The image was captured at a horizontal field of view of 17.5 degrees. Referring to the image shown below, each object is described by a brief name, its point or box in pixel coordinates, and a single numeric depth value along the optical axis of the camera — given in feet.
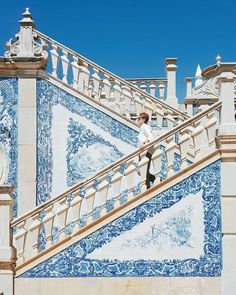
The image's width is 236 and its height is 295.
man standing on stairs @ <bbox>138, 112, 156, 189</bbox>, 34.78
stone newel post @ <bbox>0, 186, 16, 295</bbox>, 33.12
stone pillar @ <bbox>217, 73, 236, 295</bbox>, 33.47
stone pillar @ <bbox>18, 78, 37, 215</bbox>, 46.09
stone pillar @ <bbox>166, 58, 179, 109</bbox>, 57.11
